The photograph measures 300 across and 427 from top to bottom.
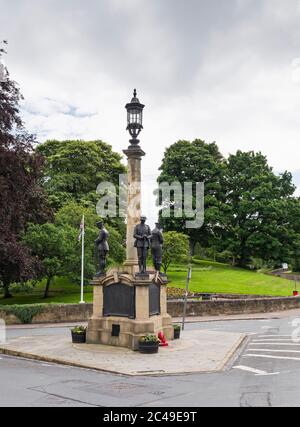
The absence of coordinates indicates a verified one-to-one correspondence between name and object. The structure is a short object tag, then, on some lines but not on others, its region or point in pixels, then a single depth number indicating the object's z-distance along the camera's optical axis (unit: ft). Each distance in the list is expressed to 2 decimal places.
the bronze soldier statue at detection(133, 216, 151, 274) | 55.52
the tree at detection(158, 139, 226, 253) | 204.74
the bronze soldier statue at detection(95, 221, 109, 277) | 59.42
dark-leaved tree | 87.40
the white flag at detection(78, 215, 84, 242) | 106.20
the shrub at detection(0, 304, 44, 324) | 92.27
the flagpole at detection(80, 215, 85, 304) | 110.85
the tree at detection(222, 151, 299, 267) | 203.21
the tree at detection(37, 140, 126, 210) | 185.78
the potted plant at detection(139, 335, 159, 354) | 51.31
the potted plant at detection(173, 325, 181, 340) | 63.41
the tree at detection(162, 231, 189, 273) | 149.75
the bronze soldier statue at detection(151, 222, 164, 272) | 60.18
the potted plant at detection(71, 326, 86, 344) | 58.75
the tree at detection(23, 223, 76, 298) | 117.19
